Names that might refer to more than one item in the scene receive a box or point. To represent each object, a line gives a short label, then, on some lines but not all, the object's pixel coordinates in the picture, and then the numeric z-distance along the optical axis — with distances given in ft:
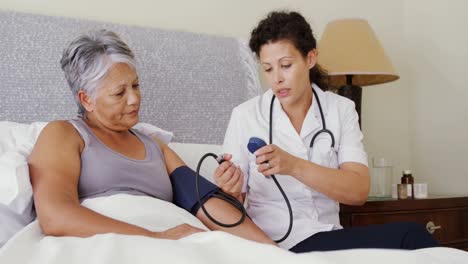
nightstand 6.46
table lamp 7.25
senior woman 3.92
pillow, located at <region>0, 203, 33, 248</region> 3.70
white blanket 2.45
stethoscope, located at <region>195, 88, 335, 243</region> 4.29
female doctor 4.72
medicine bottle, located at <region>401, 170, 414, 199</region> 7.42
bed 2.56
